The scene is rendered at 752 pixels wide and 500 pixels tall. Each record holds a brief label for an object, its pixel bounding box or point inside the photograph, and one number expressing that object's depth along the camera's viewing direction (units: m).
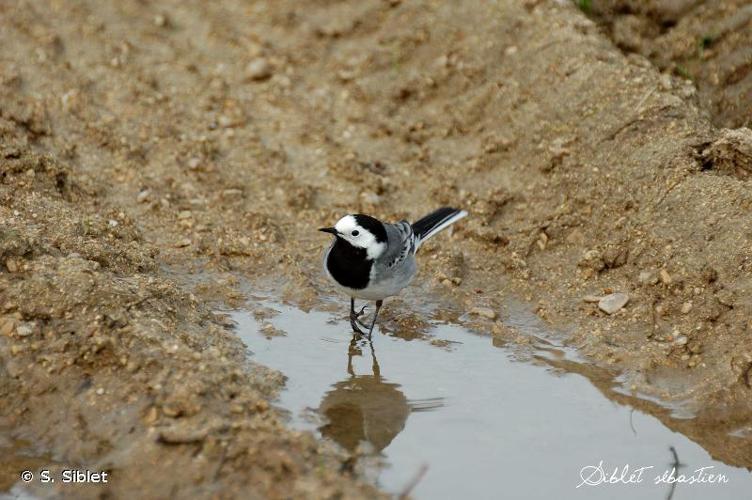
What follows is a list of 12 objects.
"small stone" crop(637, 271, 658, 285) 13.99
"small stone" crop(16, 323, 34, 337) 11.48
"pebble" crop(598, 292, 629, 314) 13.99
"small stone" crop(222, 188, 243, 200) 16.41
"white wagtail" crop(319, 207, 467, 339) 13.54
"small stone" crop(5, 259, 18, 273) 12.18
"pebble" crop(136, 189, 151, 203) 16.09
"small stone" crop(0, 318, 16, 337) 11.50
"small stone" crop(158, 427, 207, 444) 10.12
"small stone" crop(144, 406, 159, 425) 10.55
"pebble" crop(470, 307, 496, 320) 14.32
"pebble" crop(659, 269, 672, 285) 13.85
